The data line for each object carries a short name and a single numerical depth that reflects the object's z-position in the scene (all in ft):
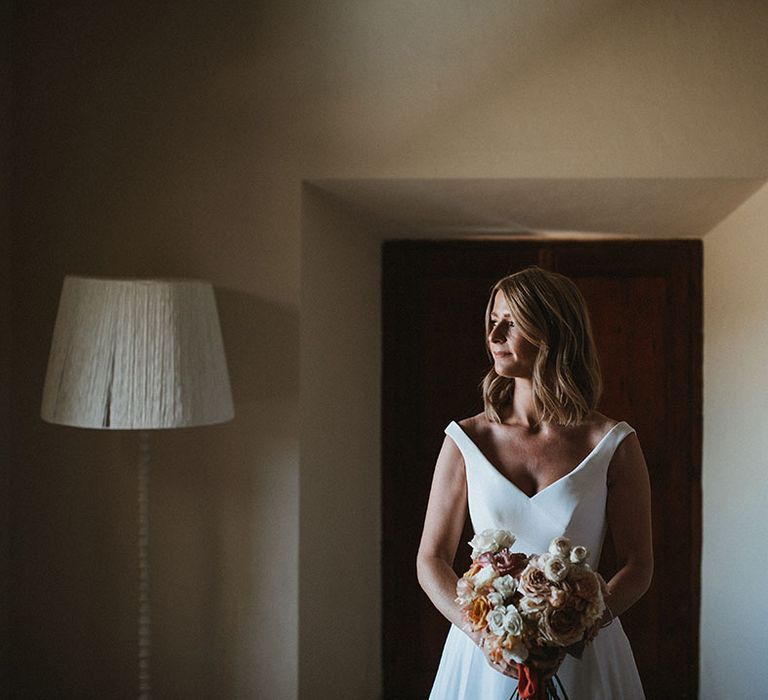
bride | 6.51
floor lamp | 7.54
